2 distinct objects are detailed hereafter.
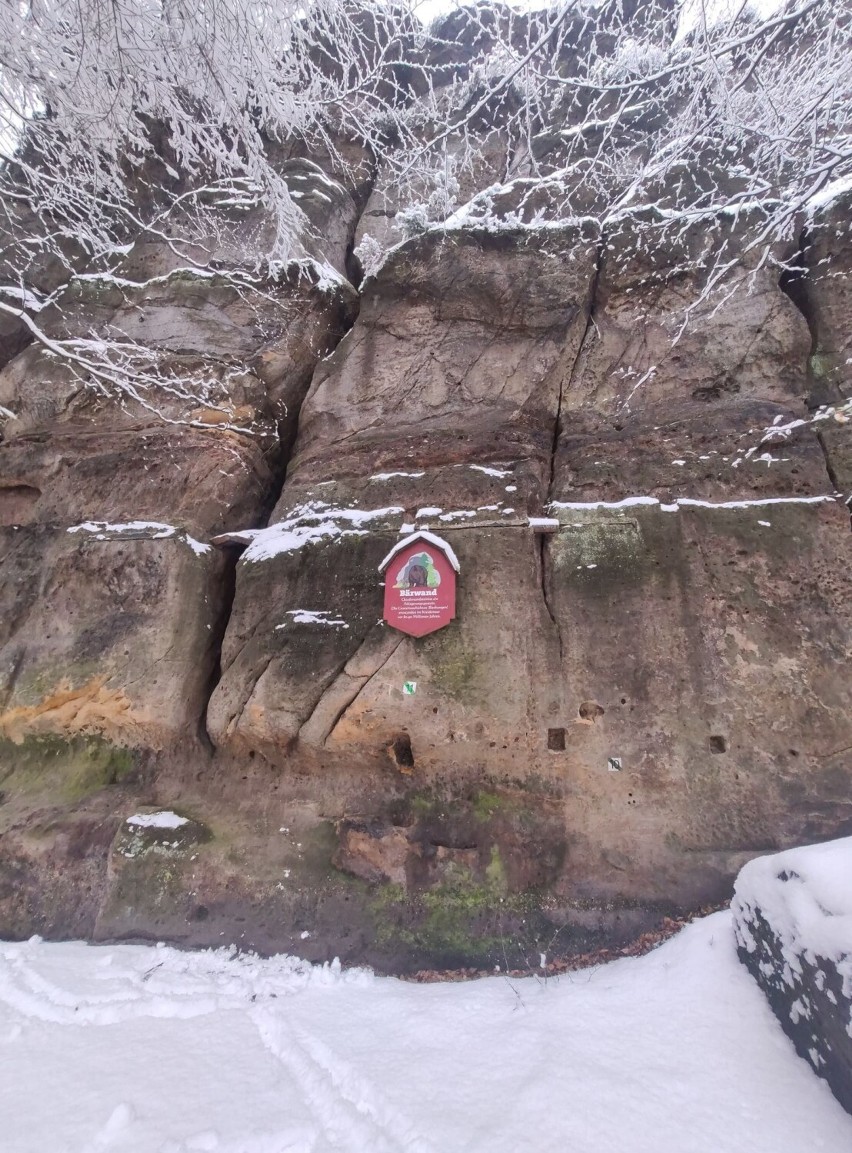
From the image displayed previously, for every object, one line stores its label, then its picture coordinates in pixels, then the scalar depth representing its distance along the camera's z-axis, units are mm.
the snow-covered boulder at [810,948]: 1931
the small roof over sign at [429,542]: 5110
